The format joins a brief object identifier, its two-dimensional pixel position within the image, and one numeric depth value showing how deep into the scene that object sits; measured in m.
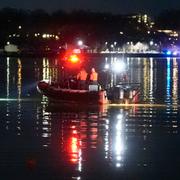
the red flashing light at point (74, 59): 51.46
